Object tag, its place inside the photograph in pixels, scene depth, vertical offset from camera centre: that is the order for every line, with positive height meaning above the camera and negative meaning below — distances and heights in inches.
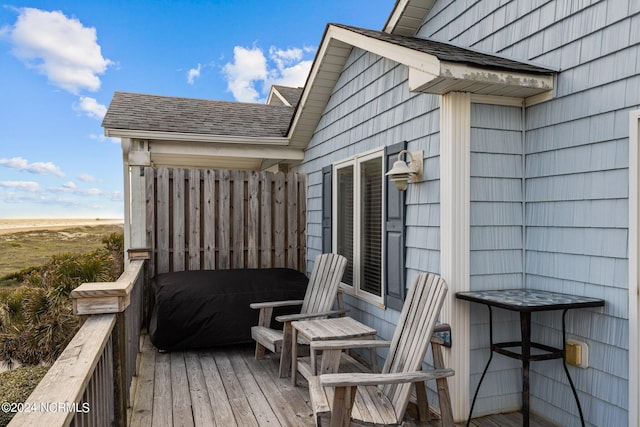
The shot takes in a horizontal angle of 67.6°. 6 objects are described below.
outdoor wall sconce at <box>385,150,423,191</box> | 134.4 +10.0
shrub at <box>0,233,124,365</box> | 330.3 -77.3
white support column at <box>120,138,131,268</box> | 228.7 +2.4
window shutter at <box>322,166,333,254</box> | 206.5 -1.0
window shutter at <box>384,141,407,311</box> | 144.7 -10.6
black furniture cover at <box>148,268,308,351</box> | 174.7 -38.7
